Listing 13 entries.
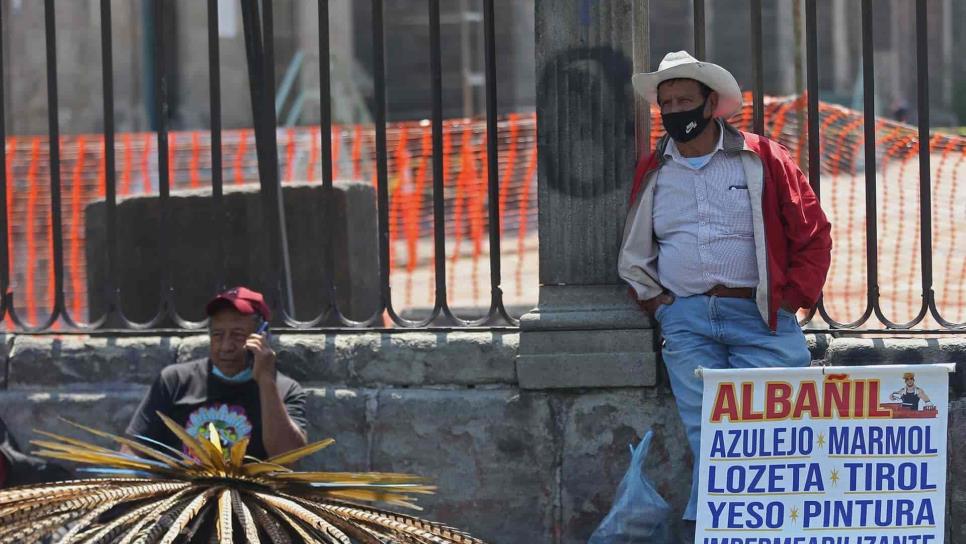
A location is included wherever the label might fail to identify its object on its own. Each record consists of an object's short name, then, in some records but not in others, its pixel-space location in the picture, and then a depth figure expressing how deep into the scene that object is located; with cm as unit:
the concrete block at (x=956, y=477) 1094
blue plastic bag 1037
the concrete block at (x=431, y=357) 1153
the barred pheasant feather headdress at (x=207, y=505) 823
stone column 1116
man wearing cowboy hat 1012
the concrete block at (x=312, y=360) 1182
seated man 1074
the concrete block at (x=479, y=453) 1142
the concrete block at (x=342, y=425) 1170
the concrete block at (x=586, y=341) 1118
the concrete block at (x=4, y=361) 1227
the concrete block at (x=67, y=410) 1199
